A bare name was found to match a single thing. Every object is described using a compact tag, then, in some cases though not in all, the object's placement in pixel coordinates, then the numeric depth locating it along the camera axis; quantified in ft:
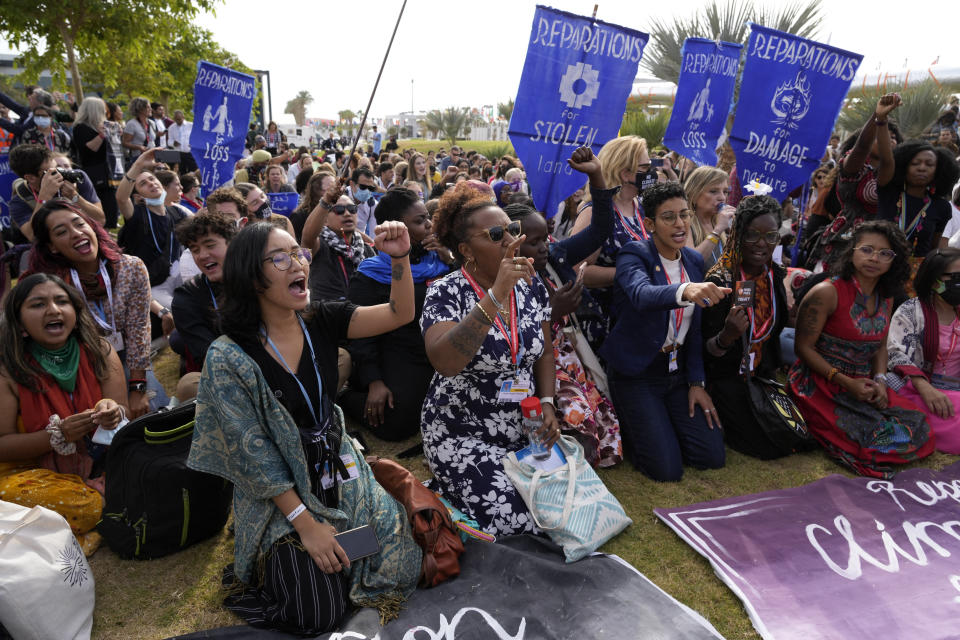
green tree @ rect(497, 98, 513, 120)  118.73
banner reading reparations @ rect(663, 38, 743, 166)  22.98
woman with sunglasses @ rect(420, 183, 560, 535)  10.53
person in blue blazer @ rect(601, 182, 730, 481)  12.87
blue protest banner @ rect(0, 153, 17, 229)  24.30
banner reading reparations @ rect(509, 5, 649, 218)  18.19
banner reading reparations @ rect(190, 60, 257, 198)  23.11
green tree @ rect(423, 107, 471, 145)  153.00
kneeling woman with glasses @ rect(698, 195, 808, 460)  13.79
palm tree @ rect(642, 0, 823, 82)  58.34
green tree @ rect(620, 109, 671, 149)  57.67
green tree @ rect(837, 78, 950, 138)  50.31
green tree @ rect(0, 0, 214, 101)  36.14
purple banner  9.07
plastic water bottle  10.92
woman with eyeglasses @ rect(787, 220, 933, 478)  13.56
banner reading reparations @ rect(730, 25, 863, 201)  19.93
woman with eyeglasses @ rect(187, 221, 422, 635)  8.13
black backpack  9.85
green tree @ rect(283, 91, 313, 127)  323.82
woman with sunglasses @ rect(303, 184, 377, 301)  16.39
